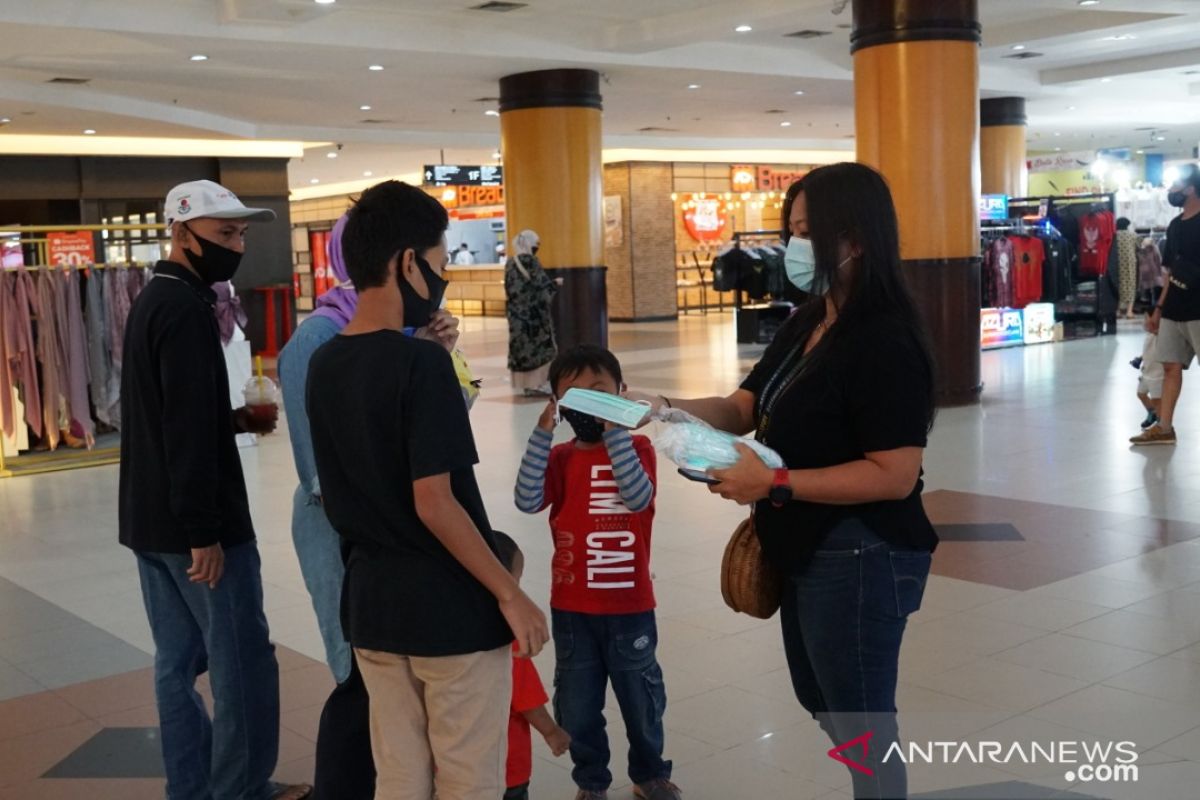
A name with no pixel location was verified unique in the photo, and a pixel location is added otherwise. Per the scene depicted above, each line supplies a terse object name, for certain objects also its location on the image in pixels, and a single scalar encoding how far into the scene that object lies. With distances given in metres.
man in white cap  2.80
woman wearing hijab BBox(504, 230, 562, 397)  12.00
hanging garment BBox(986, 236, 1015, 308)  13.65
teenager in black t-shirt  2.10
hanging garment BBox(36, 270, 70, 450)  9.02
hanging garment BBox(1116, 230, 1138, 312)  16.14
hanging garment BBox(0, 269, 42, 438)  8.92
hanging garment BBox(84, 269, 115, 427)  9.14
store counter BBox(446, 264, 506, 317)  27.17
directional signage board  23.25
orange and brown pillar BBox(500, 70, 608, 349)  13.20
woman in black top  2.14
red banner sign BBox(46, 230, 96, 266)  9.69
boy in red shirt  3.04
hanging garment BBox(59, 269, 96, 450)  9.07
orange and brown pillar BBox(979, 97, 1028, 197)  17.83
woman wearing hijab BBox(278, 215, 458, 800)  2.83
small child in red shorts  2.60
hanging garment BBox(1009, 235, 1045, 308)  13.80
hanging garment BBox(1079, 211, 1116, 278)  15.13
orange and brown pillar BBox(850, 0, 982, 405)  9.76
